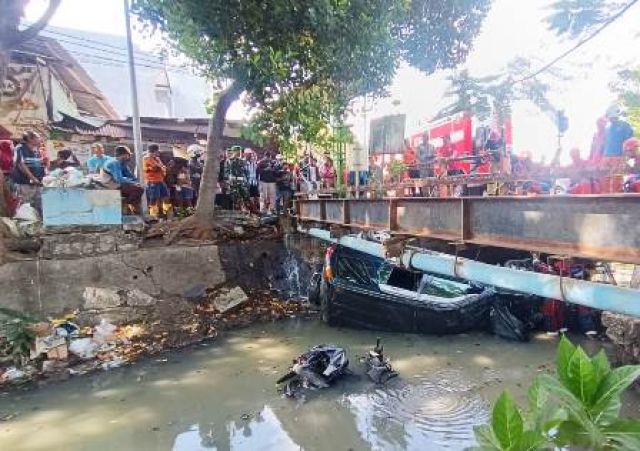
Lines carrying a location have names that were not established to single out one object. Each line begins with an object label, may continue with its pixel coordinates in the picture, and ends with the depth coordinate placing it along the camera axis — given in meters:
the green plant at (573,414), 1.32
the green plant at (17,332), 7.00
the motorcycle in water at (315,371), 6.39
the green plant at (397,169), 10.12
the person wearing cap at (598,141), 7.23
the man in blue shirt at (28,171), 8.68
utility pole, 9.53
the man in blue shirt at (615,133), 6.81
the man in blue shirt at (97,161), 9.41
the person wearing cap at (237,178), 11.73
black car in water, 8.30
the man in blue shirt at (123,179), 9.02
